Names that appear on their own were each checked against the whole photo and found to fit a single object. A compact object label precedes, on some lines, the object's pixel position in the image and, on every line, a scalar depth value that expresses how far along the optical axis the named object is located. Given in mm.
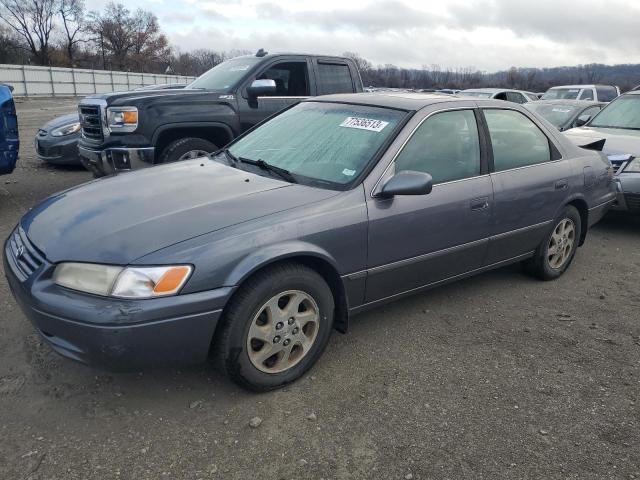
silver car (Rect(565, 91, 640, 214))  6051
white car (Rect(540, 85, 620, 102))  15366
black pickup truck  5809
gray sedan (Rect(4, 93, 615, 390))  2486
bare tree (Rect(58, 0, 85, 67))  55469
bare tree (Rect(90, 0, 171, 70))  59312
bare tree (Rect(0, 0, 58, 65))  52938
